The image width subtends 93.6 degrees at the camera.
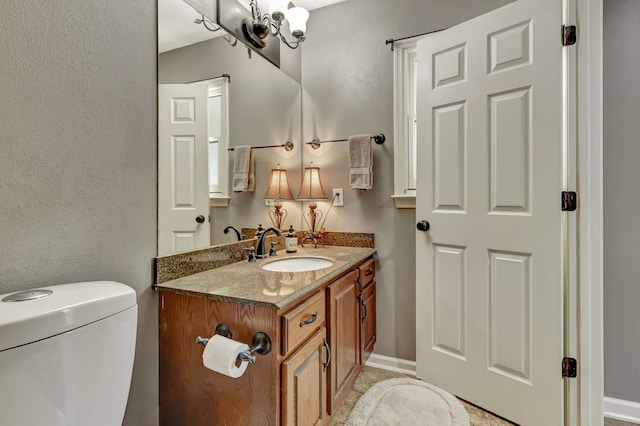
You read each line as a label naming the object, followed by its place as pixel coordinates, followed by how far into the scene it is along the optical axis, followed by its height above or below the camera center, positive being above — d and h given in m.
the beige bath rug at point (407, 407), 1.55 -1.08
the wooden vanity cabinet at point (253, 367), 1.01 -0.58
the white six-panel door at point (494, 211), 1.44 +0.00
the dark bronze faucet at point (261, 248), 1.73 -0.21
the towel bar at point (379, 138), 2.06 +0.50
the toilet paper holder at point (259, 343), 1.00 -0.44
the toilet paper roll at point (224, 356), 0.91 -0.44
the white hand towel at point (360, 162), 2.01 +0.34
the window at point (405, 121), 2.03 +0.61
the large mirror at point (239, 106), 1.26 +0.63
